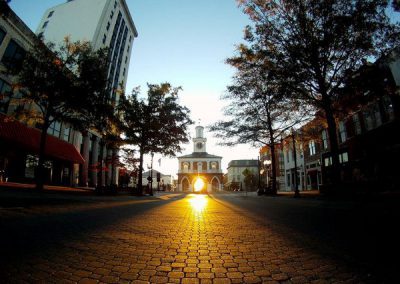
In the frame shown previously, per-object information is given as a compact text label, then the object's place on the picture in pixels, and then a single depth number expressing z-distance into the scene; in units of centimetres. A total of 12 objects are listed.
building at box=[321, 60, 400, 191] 1164
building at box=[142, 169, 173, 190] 12279
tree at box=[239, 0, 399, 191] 1109
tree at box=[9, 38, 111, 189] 1352
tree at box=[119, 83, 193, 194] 2145
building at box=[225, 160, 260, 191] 9228
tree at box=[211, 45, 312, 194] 1281
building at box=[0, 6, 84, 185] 1507
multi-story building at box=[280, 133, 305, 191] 3631
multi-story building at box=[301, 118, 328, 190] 2901
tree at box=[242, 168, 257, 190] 6569
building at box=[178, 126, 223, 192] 6675
